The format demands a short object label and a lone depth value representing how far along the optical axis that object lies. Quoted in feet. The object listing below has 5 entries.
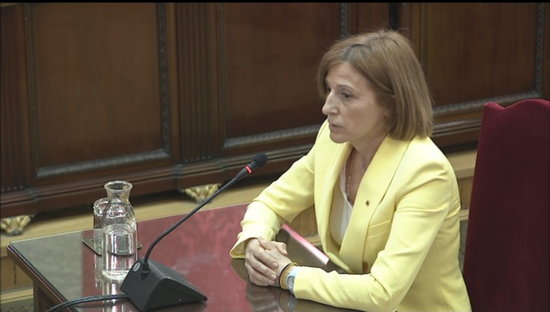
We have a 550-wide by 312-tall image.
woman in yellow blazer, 16.60
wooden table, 16.43
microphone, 16.10
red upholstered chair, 18.16
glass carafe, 17.44
